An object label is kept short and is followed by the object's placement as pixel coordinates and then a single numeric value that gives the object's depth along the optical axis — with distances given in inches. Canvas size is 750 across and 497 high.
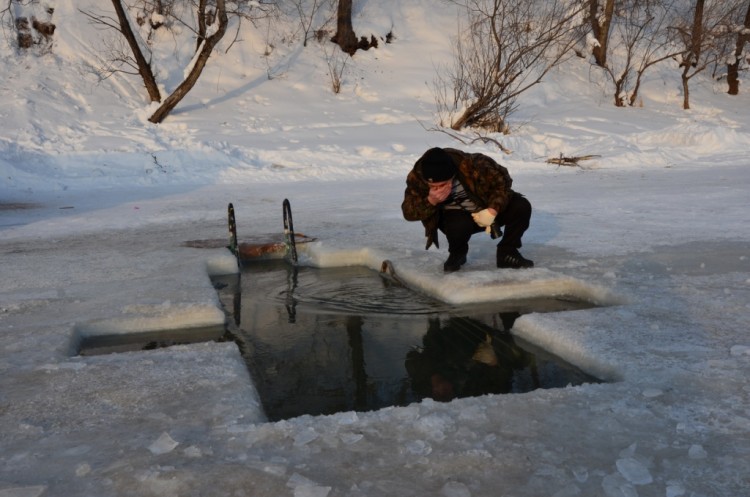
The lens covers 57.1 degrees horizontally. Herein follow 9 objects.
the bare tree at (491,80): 650.2
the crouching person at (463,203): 161.5
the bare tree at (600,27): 895.7
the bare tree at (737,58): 932.6
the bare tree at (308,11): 856.3
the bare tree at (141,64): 613.0
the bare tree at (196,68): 612.1
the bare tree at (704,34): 885.8
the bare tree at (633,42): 886.4
